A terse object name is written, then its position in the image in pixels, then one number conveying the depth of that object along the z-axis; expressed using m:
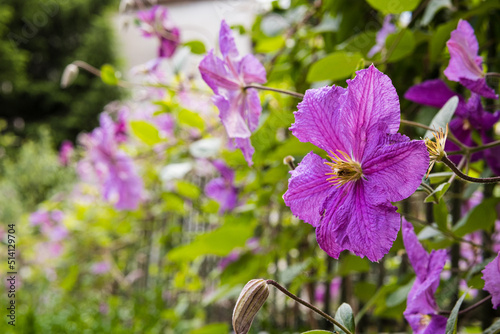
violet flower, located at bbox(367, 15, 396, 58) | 0.57
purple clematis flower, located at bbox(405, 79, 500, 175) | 0.43
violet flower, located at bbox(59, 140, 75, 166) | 1.78
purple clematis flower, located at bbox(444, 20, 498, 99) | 0.40
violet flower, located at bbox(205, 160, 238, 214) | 1.03
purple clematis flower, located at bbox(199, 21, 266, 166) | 0.43
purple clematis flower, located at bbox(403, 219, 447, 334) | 0.39
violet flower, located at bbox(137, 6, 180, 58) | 0.92
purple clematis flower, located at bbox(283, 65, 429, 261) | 0.29
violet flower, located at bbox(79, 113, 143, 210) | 1.16
